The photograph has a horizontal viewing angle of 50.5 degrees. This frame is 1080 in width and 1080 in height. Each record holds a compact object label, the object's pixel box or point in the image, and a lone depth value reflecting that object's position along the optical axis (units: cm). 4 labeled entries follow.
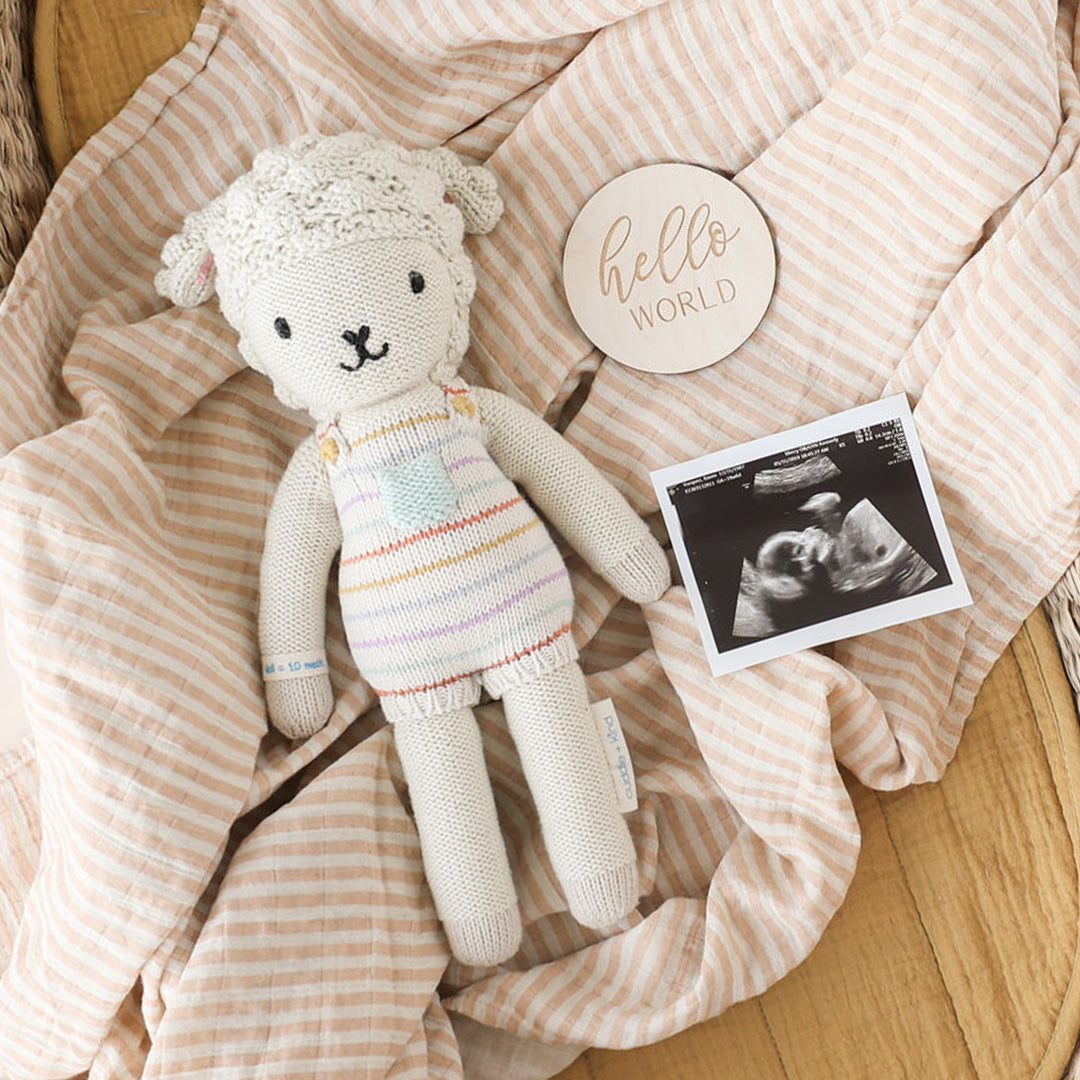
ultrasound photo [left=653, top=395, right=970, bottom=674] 112
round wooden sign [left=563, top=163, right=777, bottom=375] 118
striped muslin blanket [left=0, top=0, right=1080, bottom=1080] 99
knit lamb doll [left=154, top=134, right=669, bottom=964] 102
